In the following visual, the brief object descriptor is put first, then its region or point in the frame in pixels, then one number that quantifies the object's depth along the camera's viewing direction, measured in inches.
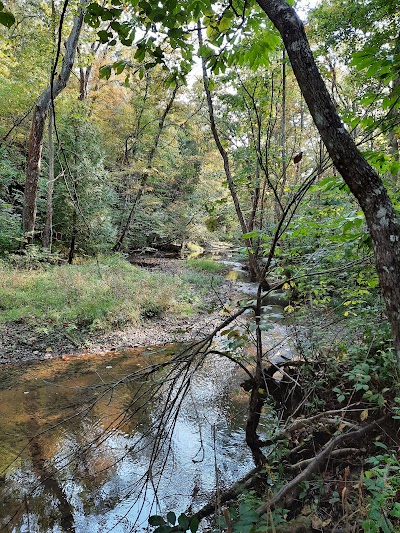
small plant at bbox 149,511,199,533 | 71.7
